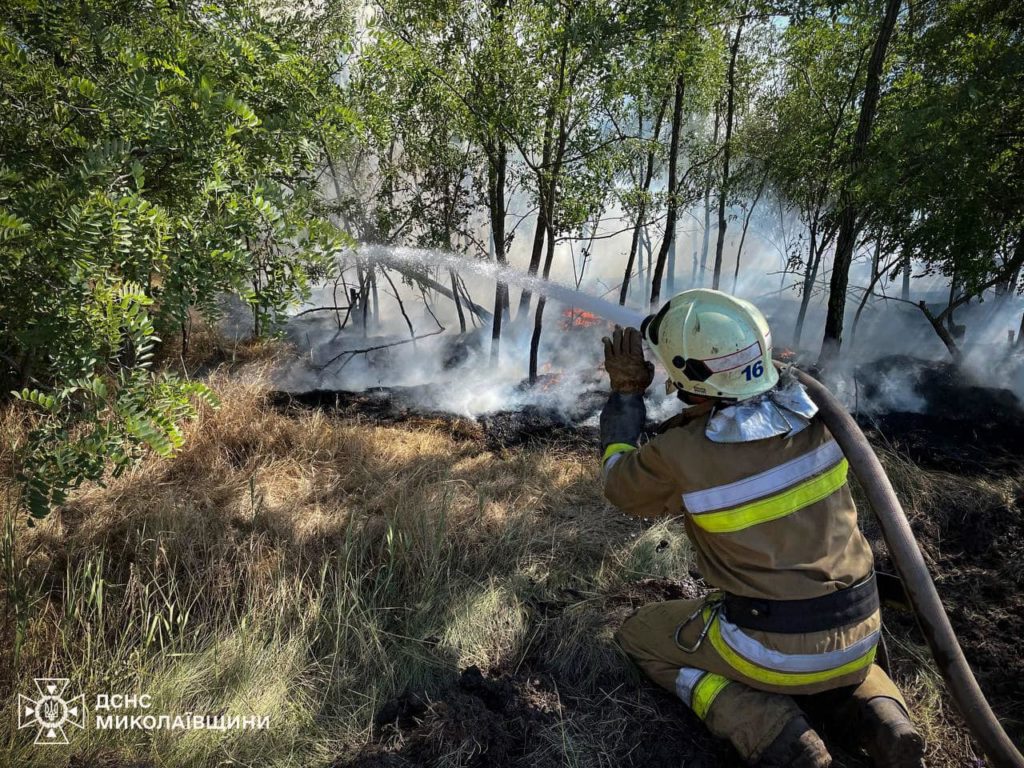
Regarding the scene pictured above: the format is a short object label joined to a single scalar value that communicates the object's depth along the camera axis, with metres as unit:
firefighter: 2.10
